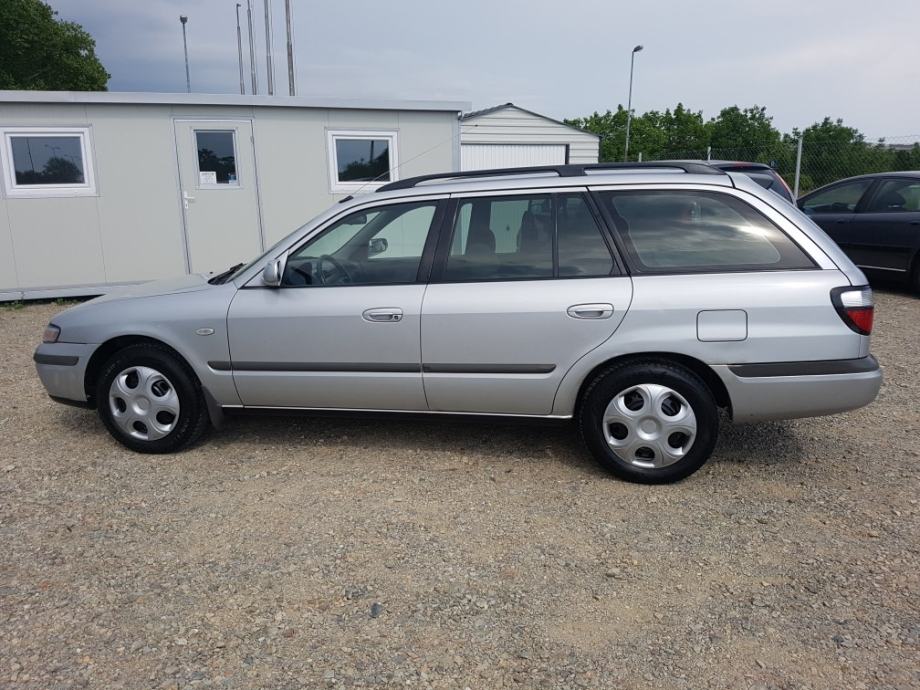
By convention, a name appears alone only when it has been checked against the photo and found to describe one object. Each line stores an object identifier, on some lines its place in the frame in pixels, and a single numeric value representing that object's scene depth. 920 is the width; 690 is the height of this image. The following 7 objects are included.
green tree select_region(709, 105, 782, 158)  32.09
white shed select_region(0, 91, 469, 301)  9.40
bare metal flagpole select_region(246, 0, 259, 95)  28.08
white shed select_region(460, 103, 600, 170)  17.03
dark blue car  9.16
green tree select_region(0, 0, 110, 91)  27.83
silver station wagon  3.56
